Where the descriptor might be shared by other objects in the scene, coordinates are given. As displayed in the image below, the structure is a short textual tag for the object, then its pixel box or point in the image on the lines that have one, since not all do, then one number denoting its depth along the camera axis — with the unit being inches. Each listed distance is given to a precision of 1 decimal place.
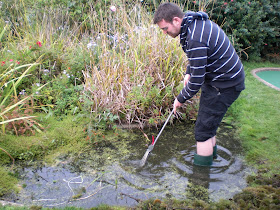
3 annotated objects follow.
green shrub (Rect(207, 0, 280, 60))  286.4
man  105.9
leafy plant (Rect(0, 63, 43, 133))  140.6
